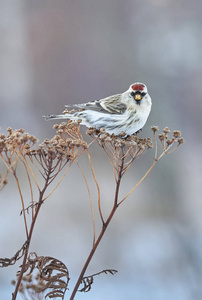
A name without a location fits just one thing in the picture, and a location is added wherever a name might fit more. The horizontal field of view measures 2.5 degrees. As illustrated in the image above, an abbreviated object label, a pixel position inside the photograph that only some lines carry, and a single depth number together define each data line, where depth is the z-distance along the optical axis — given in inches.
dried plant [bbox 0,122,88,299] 194.9
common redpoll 199.1
